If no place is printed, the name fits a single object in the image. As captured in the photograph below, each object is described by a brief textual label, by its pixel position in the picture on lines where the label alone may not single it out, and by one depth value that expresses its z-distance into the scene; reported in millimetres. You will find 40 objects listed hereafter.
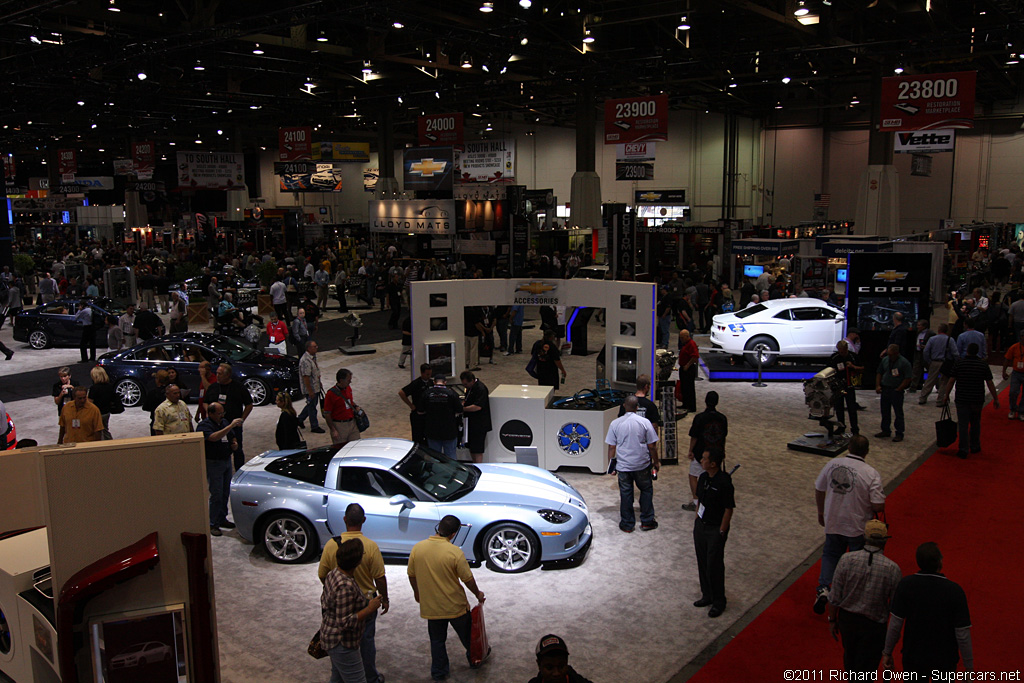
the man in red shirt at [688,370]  13047
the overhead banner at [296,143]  27156
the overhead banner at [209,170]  32438
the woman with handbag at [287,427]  9227
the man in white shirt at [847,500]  6387
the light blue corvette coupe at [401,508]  7438
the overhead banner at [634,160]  22188
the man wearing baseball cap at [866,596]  5117
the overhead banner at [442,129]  22906
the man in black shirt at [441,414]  9531
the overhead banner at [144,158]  32438
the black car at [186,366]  13555
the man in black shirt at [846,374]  11438
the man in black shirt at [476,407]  9930
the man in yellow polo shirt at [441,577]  5438
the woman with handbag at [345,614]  4945
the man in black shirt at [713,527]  6434
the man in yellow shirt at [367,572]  5371
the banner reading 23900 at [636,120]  20422
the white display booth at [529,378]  10250
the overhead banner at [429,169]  31188
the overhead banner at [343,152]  32156
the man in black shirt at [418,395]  9695
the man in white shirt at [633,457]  8078
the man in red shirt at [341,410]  9812
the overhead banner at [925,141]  19656
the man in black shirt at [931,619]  4527
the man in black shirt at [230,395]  9148
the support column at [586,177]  30453
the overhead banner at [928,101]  17078
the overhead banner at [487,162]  27516
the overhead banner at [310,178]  36719
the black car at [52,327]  19234
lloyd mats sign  29812
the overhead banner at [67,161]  37250
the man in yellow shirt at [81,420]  8906
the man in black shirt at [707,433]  8195
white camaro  16391
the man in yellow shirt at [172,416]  8604
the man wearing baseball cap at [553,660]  3900
